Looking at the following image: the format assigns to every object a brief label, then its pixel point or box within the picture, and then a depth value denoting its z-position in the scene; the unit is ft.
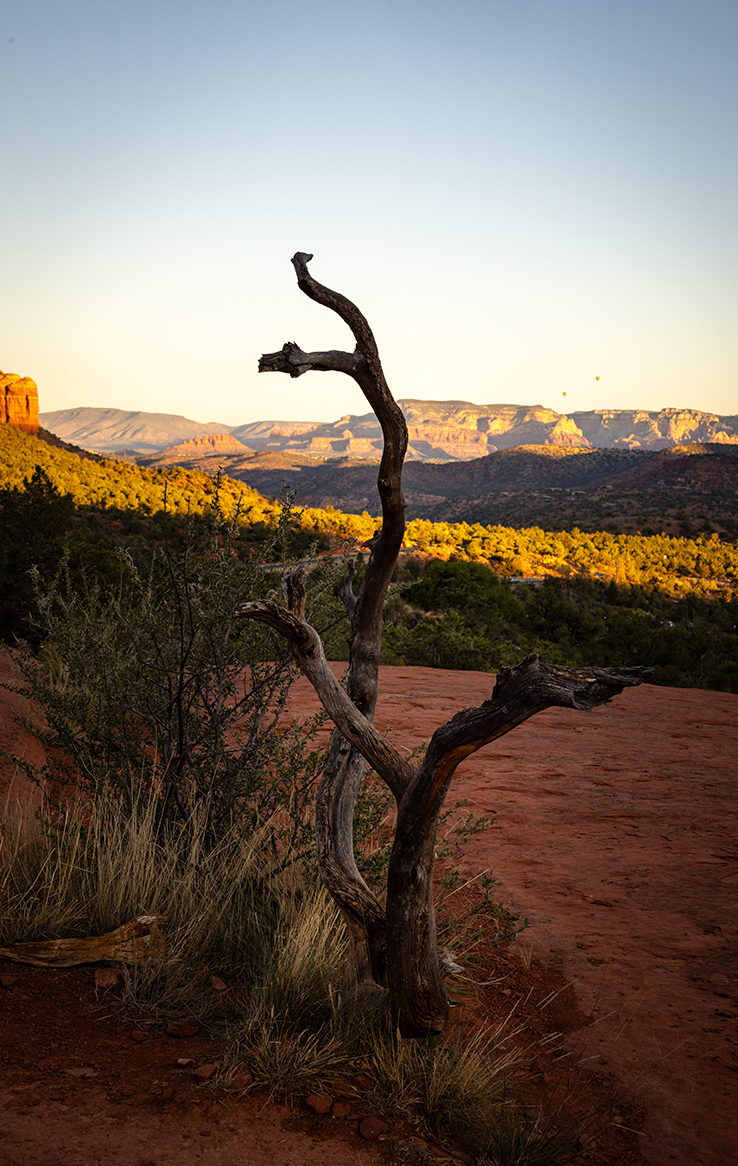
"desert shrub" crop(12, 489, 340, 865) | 13.52
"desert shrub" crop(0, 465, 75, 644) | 34.47
